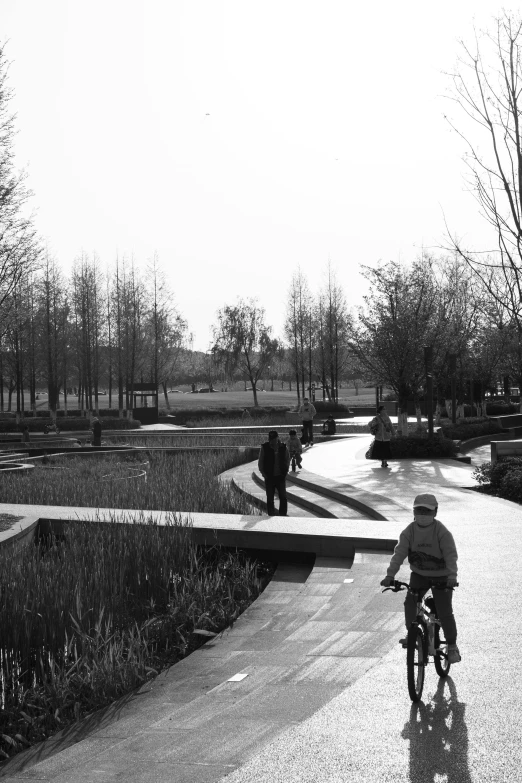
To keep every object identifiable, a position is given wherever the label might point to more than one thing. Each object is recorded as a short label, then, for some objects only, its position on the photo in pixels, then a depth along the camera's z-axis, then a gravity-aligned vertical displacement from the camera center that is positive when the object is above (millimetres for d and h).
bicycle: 5648 -1705
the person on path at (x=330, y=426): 36250 -1595
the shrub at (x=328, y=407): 53503 -1212
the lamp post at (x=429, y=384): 24698 +12
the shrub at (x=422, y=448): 24578 -1736
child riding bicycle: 6062 -1207
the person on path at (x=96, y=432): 29488 -1294
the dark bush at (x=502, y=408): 49188 -1455
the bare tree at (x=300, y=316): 60969 +4965
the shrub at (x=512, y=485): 15297 -1783
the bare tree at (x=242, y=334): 72562 +4478
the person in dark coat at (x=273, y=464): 13844 -1172
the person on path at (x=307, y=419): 26853 -990
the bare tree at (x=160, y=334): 55500 +3805
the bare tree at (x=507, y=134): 16177 +4615
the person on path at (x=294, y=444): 20094 -1269
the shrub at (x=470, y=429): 31031 -1656
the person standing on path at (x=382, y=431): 21797 -1118
